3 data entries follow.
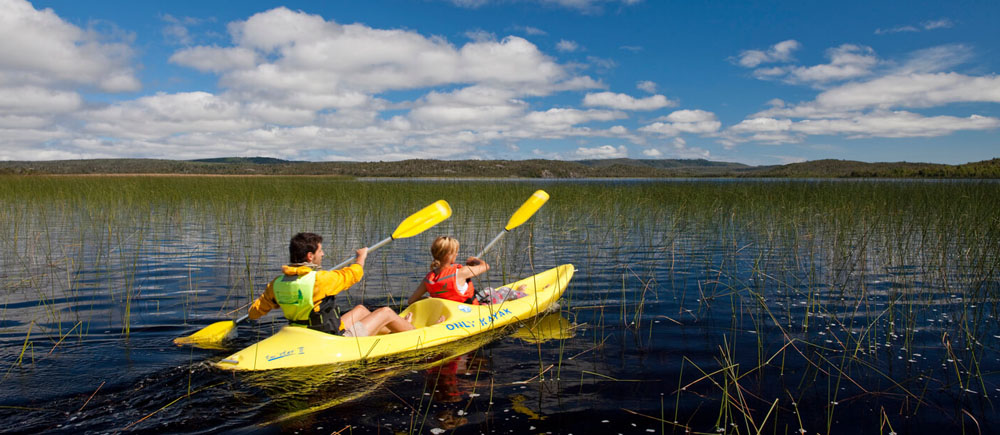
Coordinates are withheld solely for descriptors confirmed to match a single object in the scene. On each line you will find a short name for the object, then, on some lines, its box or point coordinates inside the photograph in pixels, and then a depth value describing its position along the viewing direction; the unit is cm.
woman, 535
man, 421
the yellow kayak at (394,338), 411
